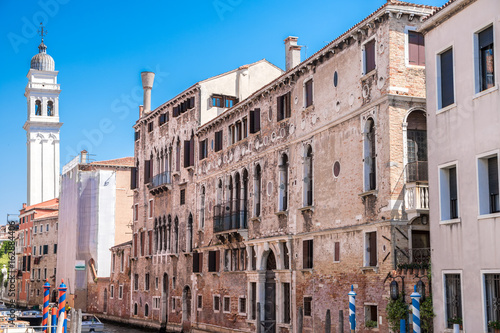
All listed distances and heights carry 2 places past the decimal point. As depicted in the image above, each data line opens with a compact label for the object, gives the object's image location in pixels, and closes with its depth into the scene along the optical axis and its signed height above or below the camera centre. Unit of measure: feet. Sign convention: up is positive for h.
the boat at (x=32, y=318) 118.01 -9.55
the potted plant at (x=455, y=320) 46.62 -4.10
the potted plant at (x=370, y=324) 58.75 -5.36
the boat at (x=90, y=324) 111.96 -10.17
